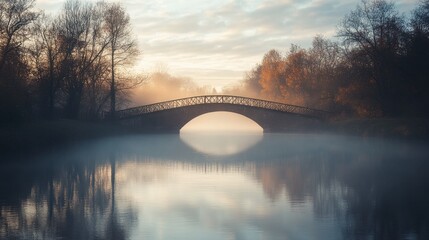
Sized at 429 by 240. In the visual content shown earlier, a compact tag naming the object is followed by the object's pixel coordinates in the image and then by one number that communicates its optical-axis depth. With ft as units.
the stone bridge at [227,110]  198.29
